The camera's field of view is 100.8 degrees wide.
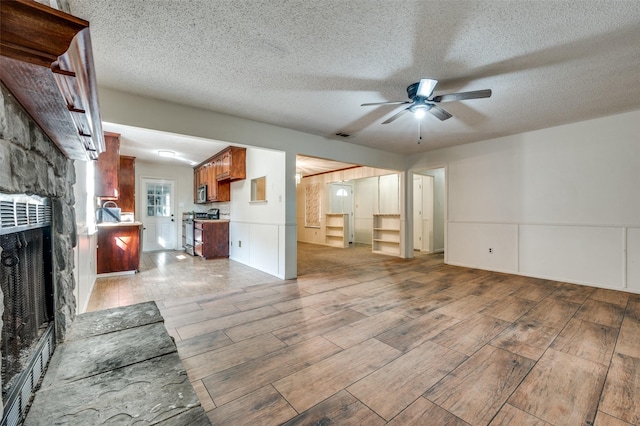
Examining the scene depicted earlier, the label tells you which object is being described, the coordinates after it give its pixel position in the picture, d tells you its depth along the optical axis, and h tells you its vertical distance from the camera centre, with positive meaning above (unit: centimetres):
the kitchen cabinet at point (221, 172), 527 +82
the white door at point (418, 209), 701 +1
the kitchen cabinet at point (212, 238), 567 -63
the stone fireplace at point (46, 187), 88 +10
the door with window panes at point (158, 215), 689 -14
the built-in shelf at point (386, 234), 649 -63
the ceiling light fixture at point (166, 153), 552 +120
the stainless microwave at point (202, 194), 645 +40
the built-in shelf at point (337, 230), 786 -62
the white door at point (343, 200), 873 +32
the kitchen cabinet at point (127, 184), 574 +56
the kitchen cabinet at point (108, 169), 436 +67
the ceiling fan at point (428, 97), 235 +105
